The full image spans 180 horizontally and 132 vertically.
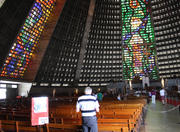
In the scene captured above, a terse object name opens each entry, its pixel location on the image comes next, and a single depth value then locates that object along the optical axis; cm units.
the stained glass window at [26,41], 2178
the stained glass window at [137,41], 3750
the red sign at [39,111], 287
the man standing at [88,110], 320
